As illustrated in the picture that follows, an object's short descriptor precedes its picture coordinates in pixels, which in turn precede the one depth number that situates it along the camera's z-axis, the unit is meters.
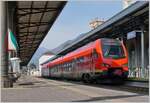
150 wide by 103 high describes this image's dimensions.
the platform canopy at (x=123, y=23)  20.28
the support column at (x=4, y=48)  12.88
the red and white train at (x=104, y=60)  15.35
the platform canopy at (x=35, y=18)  20.47
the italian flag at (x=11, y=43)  12.65
